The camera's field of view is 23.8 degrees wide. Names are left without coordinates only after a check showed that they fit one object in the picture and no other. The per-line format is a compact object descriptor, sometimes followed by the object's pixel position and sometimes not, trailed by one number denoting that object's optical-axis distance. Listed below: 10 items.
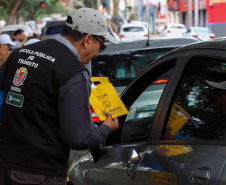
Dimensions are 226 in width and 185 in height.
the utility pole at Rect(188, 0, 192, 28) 42.22
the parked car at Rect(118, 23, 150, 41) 38.94
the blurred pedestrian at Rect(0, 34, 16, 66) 12.87
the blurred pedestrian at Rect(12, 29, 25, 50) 17.53
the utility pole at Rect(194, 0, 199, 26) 42.94
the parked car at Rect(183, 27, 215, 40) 34.59
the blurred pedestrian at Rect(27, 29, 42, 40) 19.27
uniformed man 2.84
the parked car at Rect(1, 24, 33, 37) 32.64
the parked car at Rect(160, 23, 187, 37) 42.17
